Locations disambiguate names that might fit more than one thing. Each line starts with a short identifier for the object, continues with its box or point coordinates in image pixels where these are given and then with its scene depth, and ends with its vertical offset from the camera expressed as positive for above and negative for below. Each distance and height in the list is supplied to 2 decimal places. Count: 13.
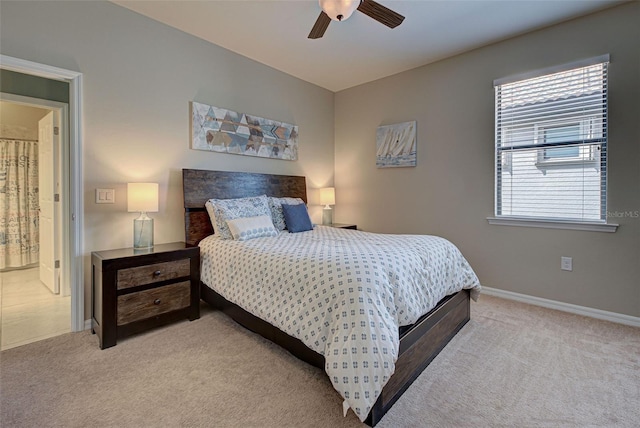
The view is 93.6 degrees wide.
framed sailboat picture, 3.90 +0.86
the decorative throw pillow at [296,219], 3.31 -0.11
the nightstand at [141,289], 2.19 -0.62
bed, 1.53 -0.71
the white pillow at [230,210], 2.89 +0.00
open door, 3.38 +0.15
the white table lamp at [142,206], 2.54 +0.03
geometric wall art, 3.20 +0.90
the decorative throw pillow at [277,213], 3.37 -0.04
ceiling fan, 1.97 +1.41
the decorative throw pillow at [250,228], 2.72 -0.17
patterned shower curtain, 4.29 +0.11
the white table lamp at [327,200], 4.39 +0.14
